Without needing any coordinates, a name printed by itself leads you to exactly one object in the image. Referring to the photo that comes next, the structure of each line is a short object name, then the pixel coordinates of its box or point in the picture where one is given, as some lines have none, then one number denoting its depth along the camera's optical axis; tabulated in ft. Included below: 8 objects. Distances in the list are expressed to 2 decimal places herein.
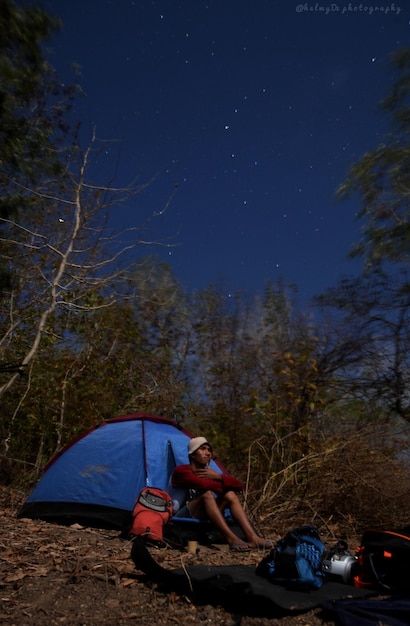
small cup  15.62
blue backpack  11.92
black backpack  11.94
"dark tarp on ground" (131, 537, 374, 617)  10.69
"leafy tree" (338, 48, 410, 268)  37.93
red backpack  16.29
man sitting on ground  16.75
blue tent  19.53
